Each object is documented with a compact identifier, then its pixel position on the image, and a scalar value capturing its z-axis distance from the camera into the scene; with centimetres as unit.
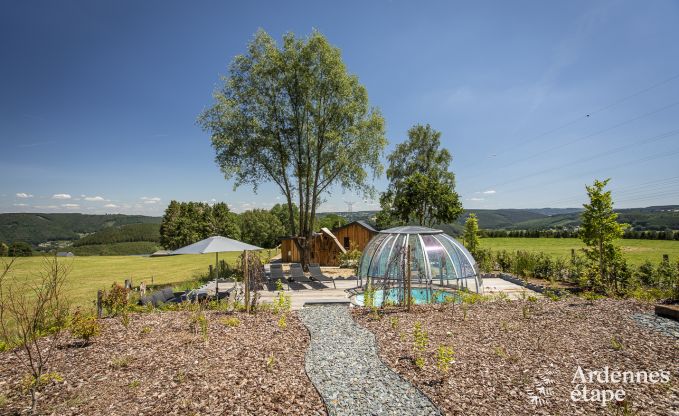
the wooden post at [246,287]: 905
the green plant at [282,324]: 756
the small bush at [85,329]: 652
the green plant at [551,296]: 1029
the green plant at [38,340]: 457
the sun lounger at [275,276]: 1507
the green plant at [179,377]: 490
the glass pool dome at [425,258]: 1291
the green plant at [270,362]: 533
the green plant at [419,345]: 579
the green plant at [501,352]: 566
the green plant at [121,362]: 546
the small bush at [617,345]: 595
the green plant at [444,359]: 513
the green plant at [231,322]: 769
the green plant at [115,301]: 915
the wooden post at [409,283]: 906
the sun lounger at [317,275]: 1454
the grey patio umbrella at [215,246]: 1182
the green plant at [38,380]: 455
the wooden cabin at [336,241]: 2467
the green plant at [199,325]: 686
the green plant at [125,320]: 756
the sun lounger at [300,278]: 1450
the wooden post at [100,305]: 850
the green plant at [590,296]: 977
